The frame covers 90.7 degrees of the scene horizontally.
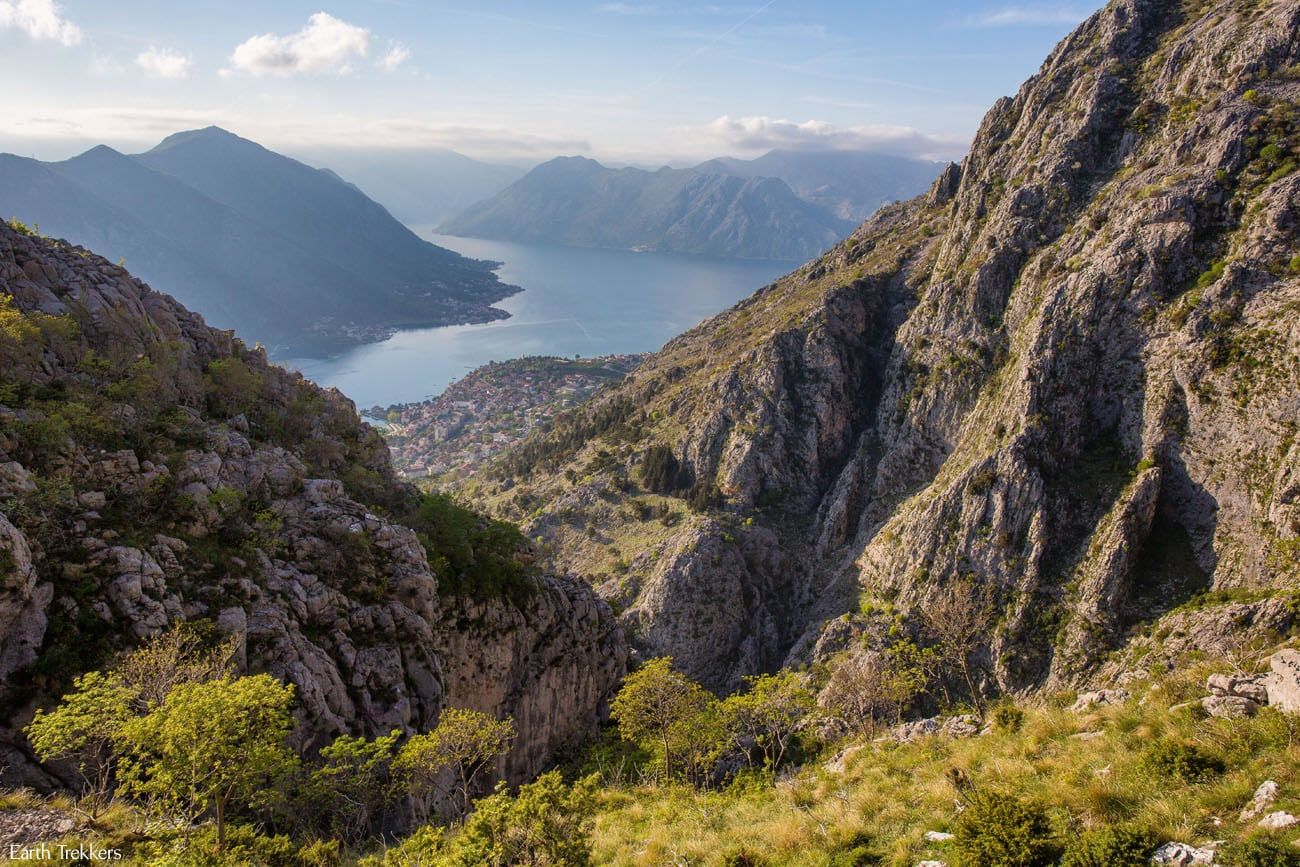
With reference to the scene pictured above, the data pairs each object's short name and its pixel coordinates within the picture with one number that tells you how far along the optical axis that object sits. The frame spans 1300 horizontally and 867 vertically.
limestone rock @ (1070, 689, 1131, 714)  20.06
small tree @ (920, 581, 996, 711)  45.88
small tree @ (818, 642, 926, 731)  36.75
